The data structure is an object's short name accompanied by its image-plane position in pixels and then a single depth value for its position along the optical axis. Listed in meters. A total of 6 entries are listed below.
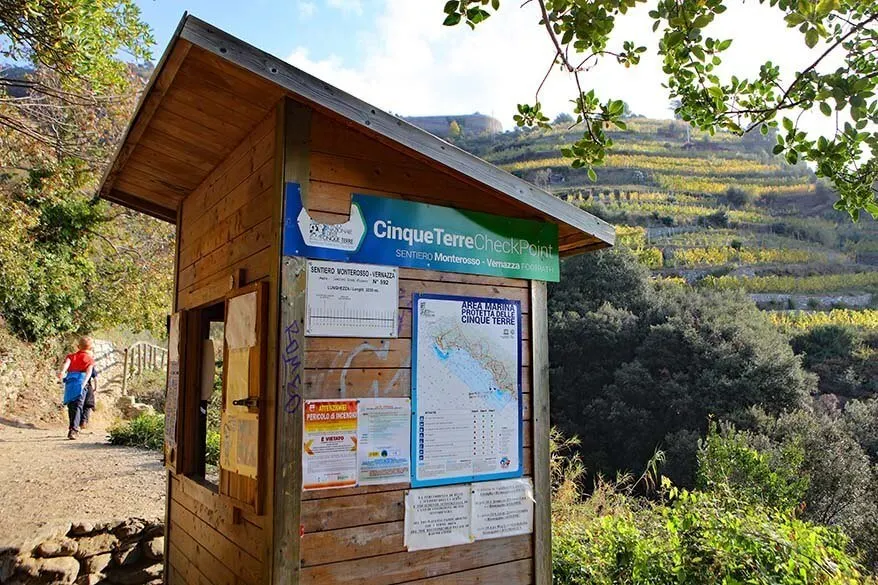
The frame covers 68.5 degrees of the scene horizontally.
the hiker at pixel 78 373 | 10.87
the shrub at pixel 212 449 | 9.88
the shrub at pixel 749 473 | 10.62
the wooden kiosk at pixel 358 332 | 3.22
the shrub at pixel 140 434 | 11.32
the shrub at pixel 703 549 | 4.59
